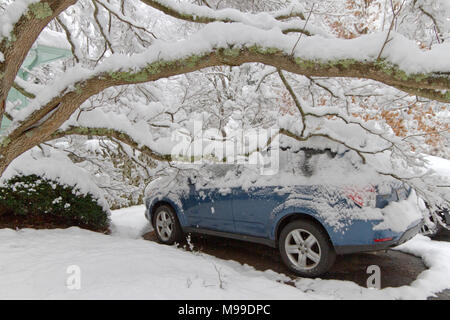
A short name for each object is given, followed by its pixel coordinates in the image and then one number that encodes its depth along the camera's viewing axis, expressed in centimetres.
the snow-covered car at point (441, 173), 353
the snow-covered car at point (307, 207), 359
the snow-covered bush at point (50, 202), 565
